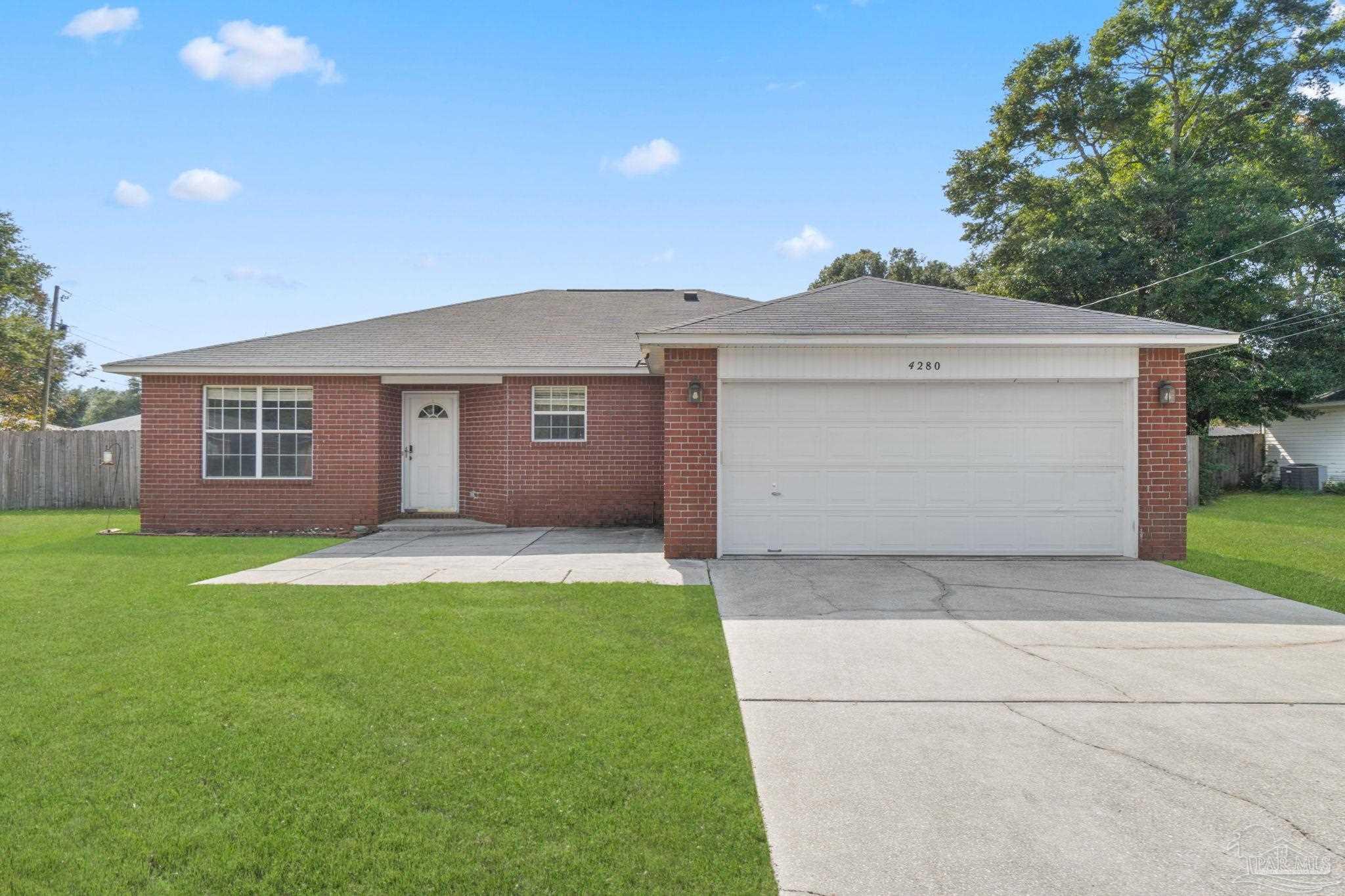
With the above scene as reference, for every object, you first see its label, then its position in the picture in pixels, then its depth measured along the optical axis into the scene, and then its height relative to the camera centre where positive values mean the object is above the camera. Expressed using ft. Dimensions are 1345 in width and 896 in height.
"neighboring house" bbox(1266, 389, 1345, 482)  72.74 +0.61
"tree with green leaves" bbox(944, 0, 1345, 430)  66.33 +27.89
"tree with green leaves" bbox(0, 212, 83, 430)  83.35 +13.39
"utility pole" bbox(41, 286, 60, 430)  87.56 +11.67
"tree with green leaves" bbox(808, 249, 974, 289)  117.29 +29.95
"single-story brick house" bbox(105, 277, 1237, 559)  29.17 +0.73
